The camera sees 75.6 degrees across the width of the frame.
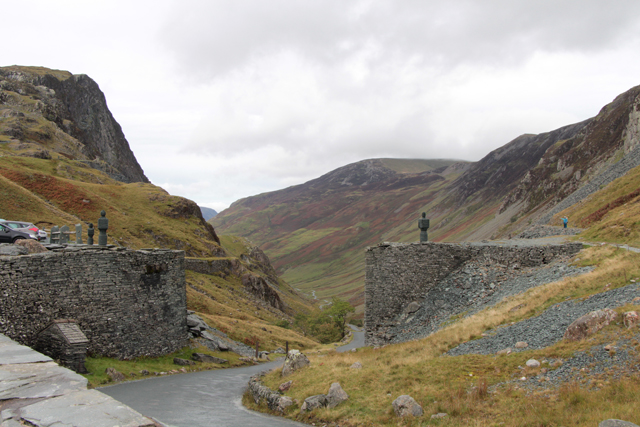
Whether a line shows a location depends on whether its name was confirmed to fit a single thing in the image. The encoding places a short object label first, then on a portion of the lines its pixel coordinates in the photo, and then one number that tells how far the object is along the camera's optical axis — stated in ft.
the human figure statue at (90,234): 116.98
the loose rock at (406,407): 47.70
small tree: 287.89
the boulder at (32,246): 86.79
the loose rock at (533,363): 47.19
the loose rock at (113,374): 83.05
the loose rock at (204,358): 114.11
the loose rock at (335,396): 57.52
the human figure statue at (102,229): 108.58
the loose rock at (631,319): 45.09
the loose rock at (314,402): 58.95
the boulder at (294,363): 79.87
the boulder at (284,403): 64.54
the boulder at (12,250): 79.66
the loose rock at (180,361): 106.22
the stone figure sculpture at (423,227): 93.15
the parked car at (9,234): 106.22
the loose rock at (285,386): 71.00
